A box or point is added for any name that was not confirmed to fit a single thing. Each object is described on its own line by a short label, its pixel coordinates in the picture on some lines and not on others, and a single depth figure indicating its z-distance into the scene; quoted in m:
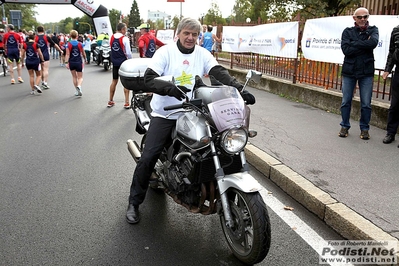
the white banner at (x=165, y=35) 26.48
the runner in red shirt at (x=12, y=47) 15.27
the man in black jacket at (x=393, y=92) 6.05
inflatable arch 24.92
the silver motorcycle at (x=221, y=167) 3.01
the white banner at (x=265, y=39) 10.46
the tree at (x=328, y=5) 25.44
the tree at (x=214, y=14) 68.62
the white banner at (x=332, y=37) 7.26
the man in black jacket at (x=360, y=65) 6.09
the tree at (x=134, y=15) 125.05
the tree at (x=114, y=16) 120.56
